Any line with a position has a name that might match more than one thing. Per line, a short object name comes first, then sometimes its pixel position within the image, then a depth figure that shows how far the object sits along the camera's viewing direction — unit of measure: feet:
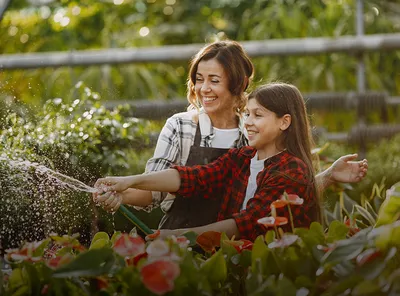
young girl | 12.00
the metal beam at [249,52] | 28.40
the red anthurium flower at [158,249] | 9.56
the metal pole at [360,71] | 28.31
